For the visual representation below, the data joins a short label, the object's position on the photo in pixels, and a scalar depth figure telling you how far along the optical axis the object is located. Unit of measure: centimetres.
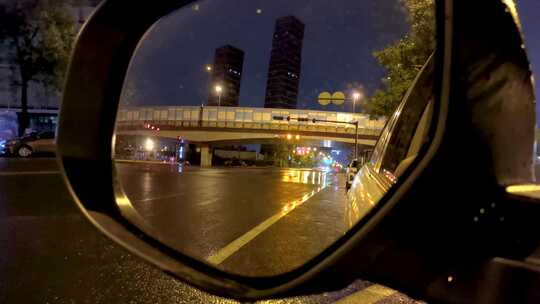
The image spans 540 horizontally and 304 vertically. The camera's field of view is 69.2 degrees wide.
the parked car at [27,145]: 2420
